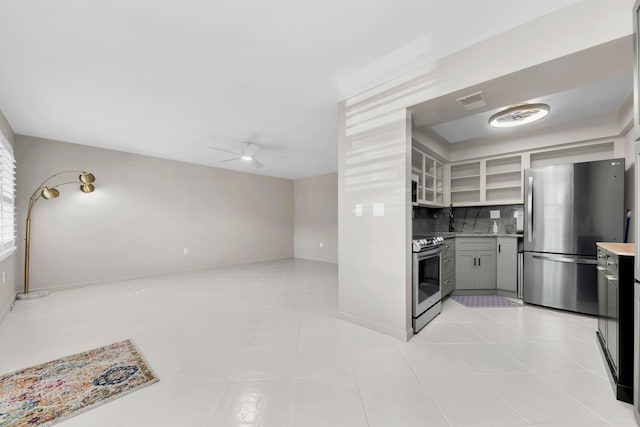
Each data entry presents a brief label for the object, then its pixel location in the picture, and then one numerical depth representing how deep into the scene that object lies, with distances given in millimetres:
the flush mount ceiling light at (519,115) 2738
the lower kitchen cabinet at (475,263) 3705
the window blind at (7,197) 2869
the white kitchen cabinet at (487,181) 4018
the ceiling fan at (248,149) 4082
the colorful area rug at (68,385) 1444
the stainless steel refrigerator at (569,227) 2805
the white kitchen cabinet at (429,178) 3587
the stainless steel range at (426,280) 2441
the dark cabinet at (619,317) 1535
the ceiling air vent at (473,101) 2040
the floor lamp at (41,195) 3545
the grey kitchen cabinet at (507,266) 3553
